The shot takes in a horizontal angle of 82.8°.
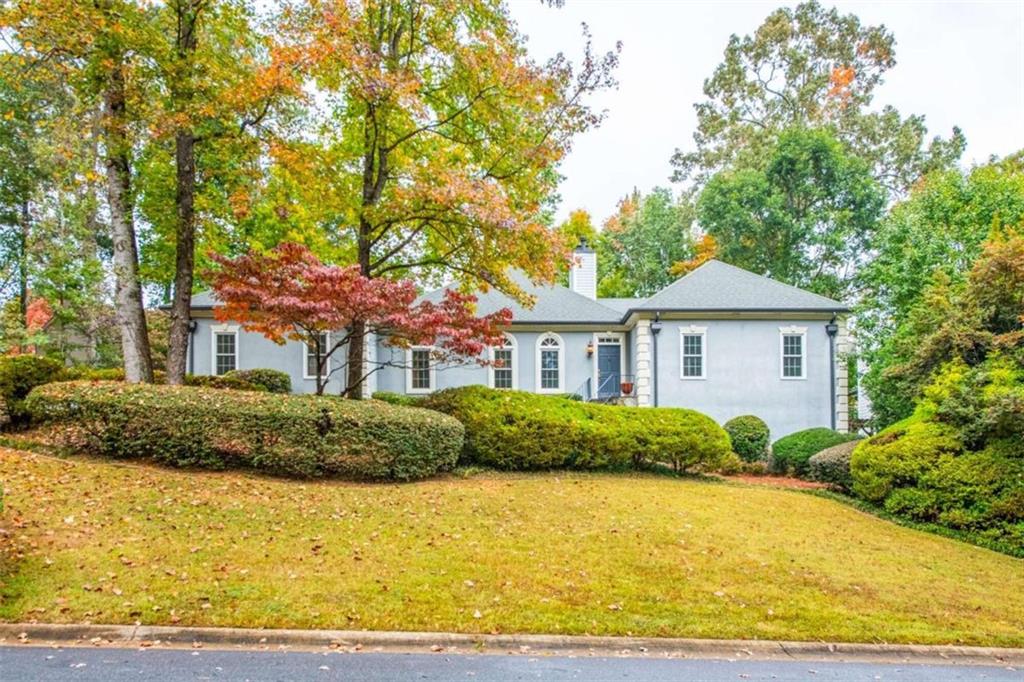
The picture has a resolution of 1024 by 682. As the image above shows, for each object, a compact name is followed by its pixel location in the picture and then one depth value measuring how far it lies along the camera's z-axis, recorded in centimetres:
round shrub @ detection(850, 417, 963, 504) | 975
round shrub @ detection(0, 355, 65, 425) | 1011
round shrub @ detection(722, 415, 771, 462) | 1548
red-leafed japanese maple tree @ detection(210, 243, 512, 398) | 997
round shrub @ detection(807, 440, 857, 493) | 1264
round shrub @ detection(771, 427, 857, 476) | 1459
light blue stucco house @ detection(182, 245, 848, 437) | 1697
